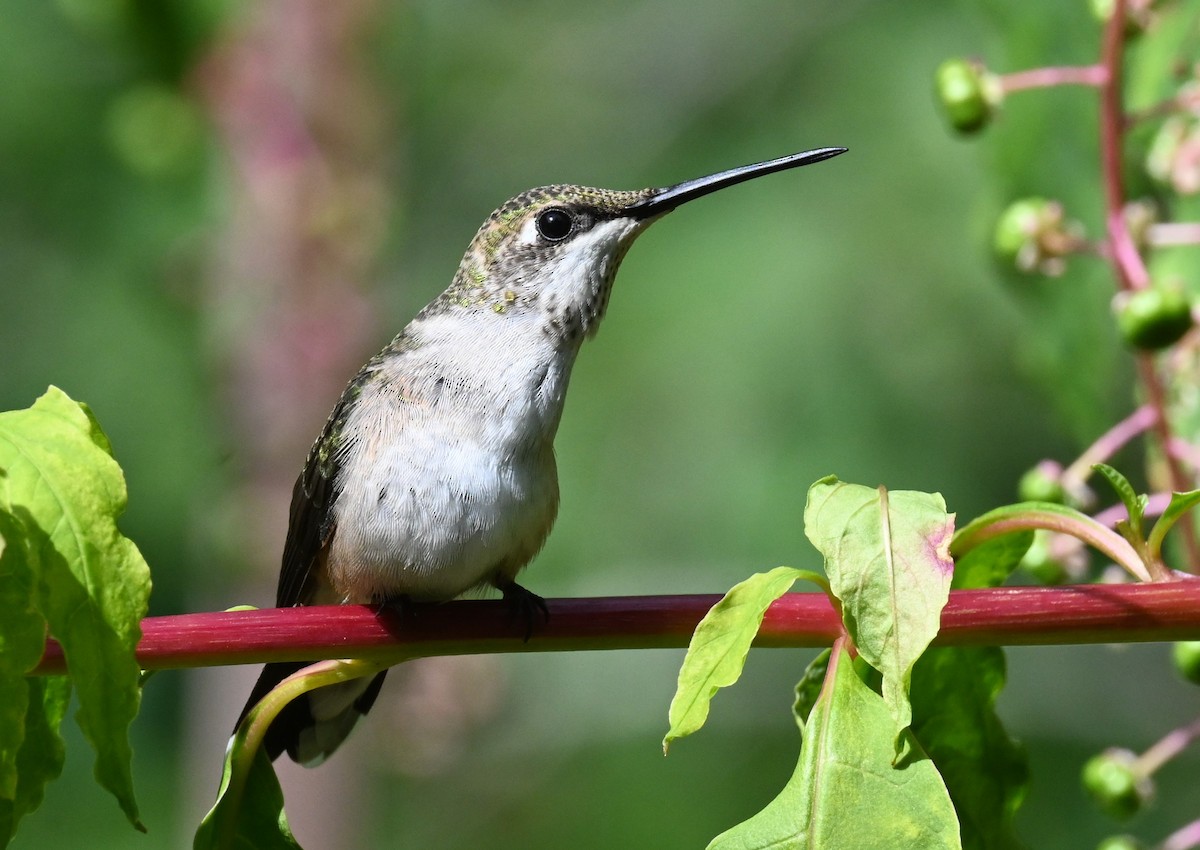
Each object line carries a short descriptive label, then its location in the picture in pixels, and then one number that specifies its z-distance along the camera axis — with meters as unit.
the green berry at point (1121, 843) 5.37
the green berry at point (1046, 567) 5.65
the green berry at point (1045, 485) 5.77
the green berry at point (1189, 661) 5.32
